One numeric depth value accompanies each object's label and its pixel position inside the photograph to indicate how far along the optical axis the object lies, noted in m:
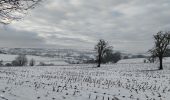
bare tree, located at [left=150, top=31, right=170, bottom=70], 30.66
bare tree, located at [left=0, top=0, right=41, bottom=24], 4.65
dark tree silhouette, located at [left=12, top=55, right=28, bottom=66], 73.32
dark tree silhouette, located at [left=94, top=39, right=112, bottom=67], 41.10
